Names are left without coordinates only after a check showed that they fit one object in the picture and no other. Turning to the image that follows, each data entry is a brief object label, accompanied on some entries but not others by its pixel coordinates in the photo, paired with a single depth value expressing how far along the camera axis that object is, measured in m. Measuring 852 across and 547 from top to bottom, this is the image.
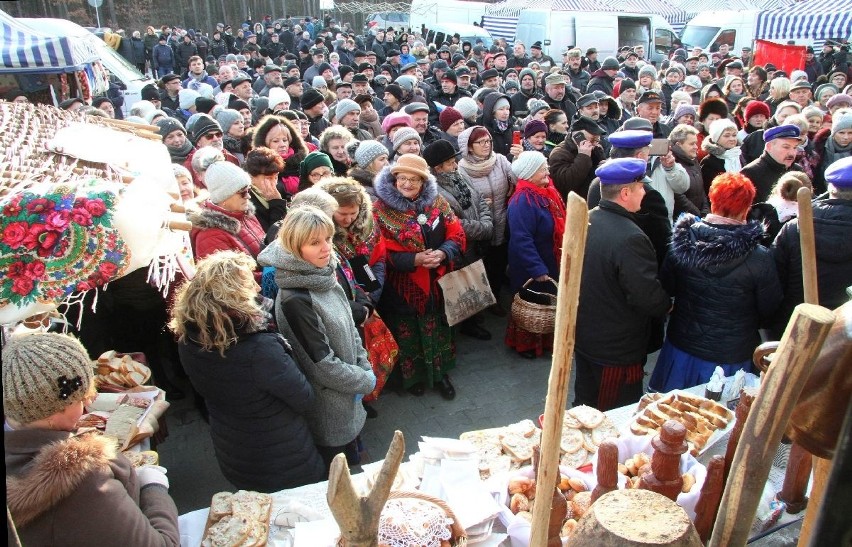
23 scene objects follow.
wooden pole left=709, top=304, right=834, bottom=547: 0.70
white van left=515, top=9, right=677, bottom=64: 18.05
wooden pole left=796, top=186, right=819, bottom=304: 1.19
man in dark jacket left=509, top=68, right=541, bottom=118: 9.49
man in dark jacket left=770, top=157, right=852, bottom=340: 3.12
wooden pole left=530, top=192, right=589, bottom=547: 0.85
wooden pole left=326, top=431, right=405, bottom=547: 1.04
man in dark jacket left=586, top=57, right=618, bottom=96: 10.85
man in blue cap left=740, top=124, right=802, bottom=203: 4.71
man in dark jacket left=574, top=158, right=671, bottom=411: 3.13
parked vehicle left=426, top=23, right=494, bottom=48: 20.22
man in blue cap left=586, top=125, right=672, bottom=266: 3.96
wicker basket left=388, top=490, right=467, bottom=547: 1.76
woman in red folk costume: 4.16
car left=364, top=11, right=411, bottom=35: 25.62
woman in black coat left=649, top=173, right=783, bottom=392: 3.04
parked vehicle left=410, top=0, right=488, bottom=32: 22.72
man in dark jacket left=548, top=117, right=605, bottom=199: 5.25
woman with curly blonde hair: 2.46
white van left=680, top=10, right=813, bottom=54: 18.12
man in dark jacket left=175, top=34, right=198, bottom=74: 17.25
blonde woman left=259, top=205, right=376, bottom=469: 2.85
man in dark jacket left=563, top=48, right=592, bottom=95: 12.60
